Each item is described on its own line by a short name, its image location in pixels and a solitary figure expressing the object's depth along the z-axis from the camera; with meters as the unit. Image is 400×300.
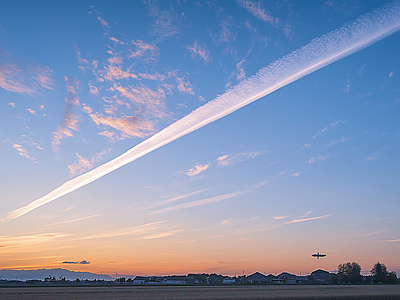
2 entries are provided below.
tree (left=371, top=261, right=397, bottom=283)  192.50
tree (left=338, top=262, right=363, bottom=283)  194.90
